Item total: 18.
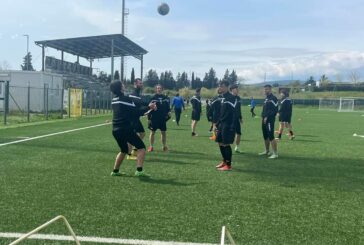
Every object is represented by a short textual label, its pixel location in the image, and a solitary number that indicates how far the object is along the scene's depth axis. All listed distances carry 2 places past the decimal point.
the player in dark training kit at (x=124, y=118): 8.95
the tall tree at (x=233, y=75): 150.35
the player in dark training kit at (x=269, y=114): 12.52
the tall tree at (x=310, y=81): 136.51
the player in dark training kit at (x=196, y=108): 19.83
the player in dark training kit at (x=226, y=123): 10.27
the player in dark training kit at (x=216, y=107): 11.06
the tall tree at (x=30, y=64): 108.06
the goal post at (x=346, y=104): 74.75
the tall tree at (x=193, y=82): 143.69
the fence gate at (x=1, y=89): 33.62
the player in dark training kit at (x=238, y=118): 12.85
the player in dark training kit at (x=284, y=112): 18.31
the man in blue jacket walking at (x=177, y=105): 25.97
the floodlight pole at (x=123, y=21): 45.75
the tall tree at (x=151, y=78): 114.25
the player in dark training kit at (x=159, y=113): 13.06
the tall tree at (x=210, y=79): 145.02
